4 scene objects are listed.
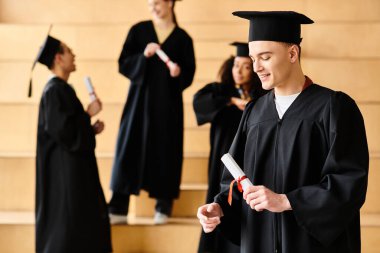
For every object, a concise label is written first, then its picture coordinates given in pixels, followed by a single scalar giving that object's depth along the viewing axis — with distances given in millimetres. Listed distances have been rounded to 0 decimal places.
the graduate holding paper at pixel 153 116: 5082
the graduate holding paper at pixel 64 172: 4605
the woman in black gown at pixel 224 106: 4723
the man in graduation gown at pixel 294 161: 2410
